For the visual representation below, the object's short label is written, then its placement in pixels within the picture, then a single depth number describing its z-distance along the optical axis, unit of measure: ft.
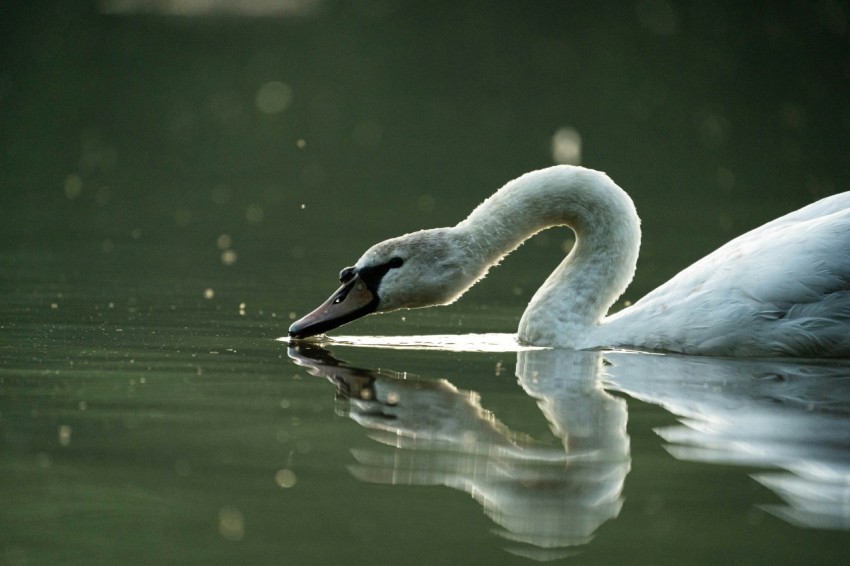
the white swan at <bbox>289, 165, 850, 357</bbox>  55.06
